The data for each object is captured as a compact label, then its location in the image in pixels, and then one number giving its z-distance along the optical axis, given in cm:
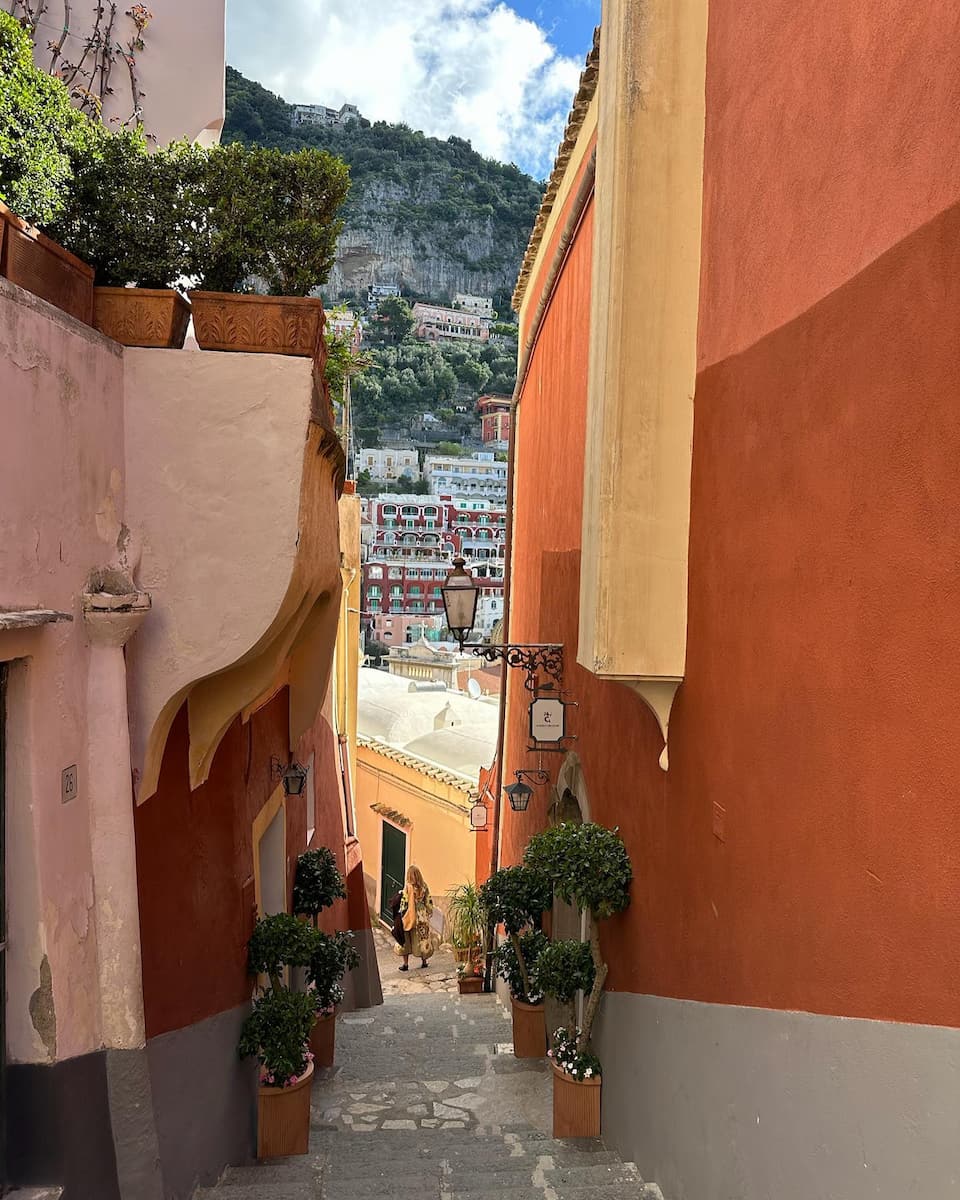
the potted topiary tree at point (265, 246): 389
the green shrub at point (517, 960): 728
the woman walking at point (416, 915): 1382
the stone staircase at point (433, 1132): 462
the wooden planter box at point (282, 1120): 549
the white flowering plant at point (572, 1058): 543
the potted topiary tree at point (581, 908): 490
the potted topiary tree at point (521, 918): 696
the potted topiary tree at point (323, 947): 659
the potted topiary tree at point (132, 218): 390
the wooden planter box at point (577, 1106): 545
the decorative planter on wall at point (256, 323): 388
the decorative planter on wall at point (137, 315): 373
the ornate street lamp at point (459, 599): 677
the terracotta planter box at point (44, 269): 312
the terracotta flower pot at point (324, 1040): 742
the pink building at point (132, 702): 305
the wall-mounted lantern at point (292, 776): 725
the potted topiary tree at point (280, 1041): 539
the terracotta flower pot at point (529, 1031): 767
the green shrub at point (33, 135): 349
